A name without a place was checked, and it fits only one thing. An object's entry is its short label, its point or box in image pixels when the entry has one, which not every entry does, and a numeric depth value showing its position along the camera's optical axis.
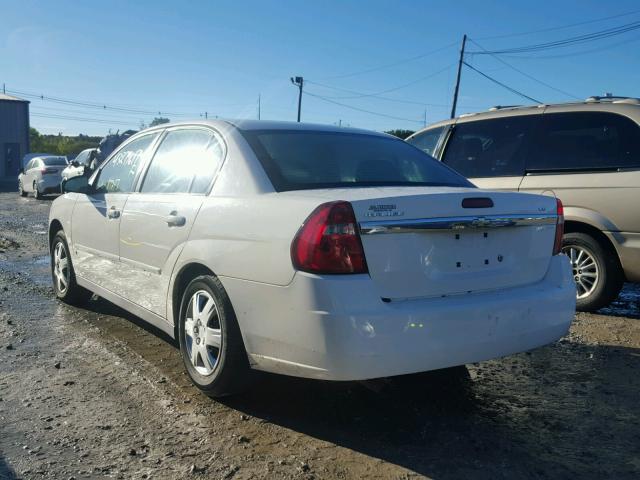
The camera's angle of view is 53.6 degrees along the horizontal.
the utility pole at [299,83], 46.78
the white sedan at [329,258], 2.93
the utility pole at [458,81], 33.84
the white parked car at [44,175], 22.11
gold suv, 5.53
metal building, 46.06
